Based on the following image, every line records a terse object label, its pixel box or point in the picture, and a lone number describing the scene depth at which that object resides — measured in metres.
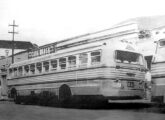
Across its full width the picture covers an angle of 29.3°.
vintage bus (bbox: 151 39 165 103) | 9.80
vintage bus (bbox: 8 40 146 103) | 11.59
